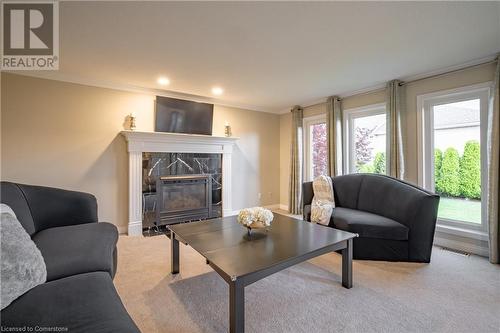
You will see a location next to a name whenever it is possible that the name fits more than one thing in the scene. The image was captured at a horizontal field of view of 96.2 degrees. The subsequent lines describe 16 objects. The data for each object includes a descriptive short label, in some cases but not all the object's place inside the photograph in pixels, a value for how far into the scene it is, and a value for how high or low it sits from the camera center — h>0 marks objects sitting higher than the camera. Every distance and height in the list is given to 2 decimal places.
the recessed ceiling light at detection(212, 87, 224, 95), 3.67 +1.29
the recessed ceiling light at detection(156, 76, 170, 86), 3.23 +1.28
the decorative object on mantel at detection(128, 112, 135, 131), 3.53 +0.72
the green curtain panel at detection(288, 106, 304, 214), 4.80 +0.16
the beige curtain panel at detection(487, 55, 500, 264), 2.47 -0.02
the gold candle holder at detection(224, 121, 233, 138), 4.52 +0.71
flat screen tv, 3.80 +0.90
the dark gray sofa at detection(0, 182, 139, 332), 0.97 -0.63
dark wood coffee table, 1.35 -0.64
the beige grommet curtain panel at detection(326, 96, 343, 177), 4.07 +0.55
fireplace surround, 3.49 +0.33
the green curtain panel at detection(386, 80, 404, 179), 3.28 +0.56
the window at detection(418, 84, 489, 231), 2.79 +0.20
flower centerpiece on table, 2.05 -0.48
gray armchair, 2.44 -0.65
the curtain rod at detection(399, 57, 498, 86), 2.63 +1.23
